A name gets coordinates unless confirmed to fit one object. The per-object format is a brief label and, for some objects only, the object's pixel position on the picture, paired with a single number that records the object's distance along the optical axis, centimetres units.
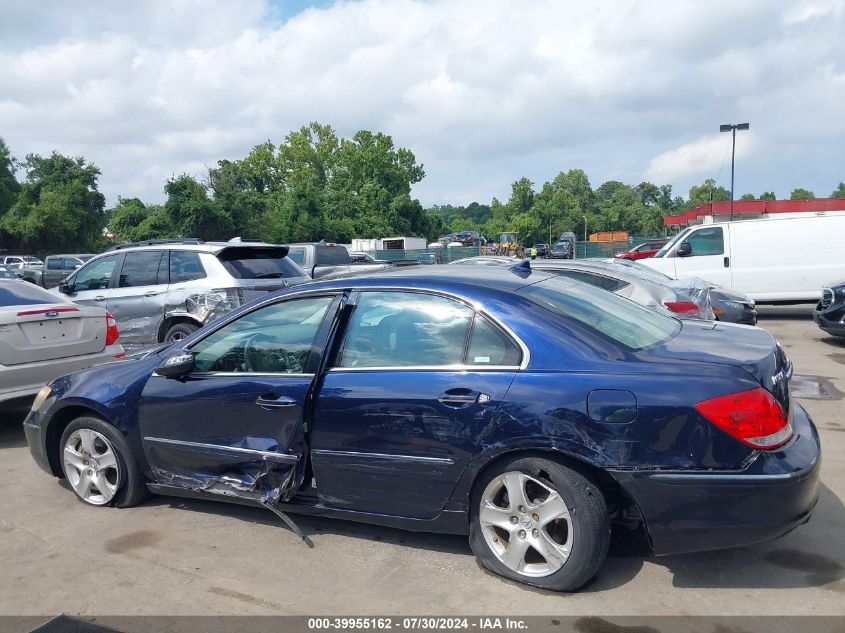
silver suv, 898
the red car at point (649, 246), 2966
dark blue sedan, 318
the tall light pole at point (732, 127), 2928
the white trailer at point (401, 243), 5178
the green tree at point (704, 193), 11022
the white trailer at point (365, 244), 5266
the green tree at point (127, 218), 4044
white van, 1332
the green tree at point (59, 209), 4394
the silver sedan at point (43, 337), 625
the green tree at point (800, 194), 10663
